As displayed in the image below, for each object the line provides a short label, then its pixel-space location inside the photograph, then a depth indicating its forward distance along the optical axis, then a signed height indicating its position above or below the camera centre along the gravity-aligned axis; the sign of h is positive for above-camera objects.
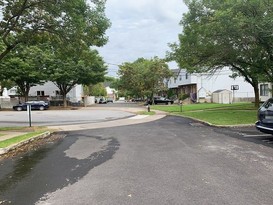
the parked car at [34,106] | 27.05 -0.66
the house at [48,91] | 36.36 +1.71
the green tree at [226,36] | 10.29 +3.43
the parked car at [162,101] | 34.90 -0.37
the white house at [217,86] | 31.77 +1.83
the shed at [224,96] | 29.89 +0.21
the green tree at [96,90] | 54.33 +2.90
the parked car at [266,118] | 7.13 -0.74
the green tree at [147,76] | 34.17 +4.06
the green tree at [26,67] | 25.97 +4.37
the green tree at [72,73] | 27.25 +3.77
